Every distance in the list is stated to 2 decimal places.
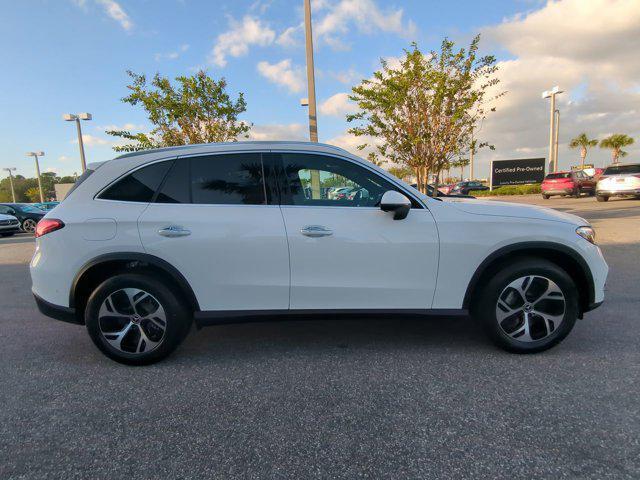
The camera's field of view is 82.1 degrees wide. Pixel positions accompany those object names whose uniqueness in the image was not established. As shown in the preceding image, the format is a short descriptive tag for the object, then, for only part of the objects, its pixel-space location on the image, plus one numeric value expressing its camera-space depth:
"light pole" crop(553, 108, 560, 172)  28.43
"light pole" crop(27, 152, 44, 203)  43.67
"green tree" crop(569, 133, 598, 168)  55.31
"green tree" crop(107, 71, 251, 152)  10.51
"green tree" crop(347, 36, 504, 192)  8.27
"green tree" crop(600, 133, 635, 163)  50.34
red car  21.66
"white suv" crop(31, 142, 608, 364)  2.85
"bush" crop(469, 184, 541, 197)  30.80
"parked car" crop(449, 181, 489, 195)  32.96
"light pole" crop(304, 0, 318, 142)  8.95
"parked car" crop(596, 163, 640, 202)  16.08
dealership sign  34.56
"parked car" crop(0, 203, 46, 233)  16.59
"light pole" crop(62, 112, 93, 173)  21.75
